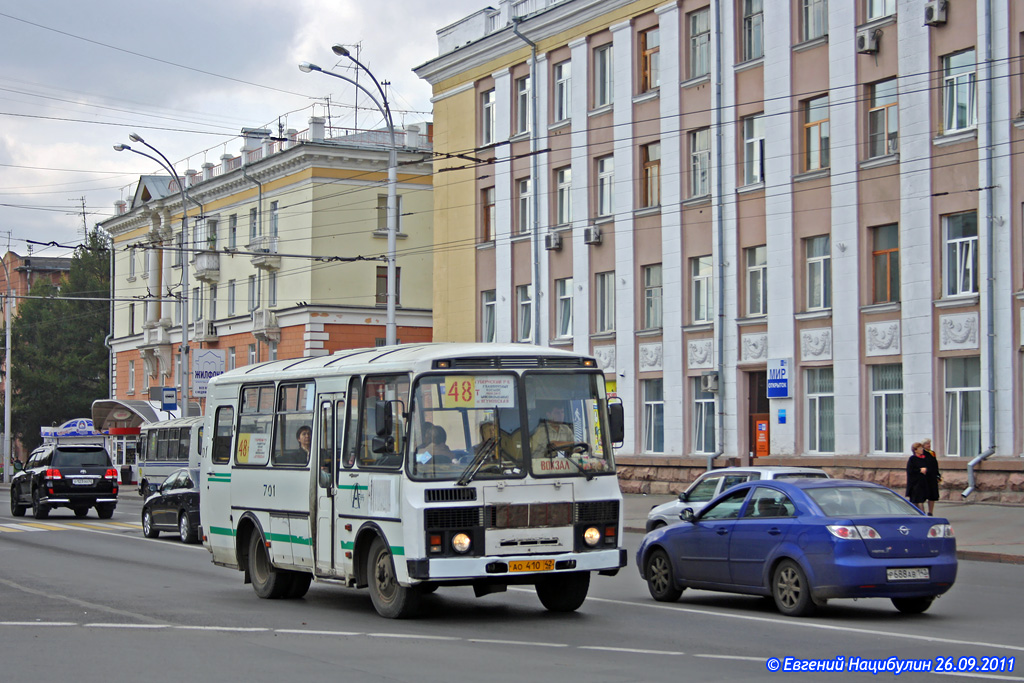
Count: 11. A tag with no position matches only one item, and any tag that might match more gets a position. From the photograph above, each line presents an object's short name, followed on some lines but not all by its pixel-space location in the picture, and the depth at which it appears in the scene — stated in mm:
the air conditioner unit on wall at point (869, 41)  29984
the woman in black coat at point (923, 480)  23969
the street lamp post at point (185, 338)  48000
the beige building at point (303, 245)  56375
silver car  20609
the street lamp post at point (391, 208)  32688
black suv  34250
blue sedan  12469
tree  88562
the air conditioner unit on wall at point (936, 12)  28266
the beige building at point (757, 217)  28172
